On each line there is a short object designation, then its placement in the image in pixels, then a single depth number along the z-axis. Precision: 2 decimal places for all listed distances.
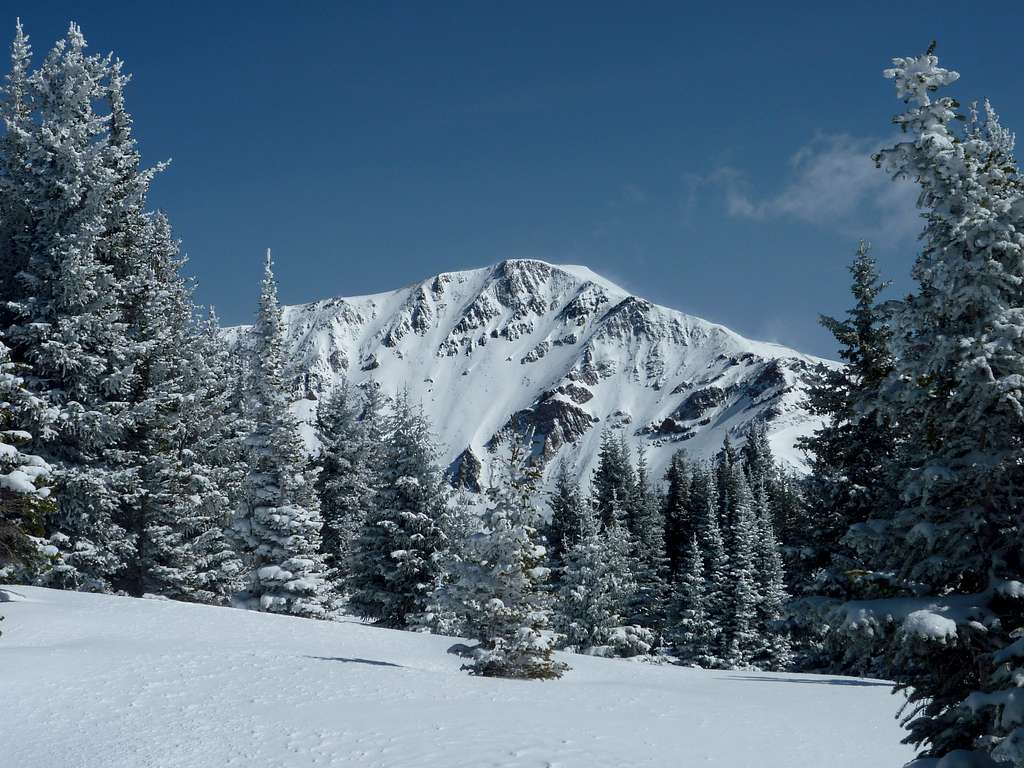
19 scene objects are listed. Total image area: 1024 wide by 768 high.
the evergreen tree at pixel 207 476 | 28.70
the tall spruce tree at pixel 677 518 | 65.50
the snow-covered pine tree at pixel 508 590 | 18.86
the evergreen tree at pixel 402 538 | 32.03
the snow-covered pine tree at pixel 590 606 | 36.16
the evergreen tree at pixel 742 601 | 44.25
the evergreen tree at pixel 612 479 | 65.62
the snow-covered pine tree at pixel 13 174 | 23.80
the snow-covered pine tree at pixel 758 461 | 83.88
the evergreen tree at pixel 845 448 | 22.47
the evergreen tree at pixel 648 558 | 51.31
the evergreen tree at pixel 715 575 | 45.03
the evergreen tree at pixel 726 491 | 56.53
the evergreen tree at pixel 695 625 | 44.78
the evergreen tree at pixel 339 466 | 46.50
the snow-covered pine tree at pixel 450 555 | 28.94
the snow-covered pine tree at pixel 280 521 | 30.42
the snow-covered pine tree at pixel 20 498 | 16.73
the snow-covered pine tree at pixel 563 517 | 49.98
